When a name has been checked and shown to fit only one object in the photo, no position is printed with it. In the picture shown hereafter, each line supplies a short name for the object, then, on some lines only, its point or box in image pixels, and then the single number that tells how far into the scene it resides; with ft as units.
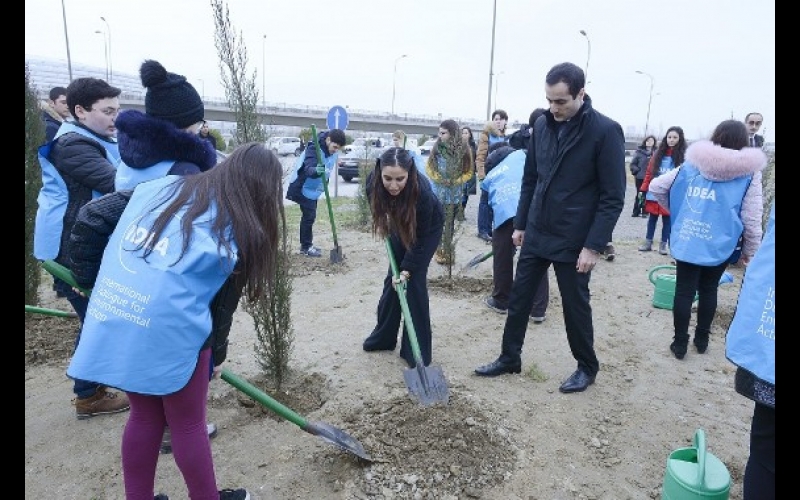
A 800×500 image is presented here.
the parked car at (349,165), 65.77
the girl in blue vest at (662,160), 24.32
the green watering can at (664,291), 16.89
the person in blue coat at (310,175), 22.04
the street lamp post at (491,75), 67.82
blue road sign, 30.94
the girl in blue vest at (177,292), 5.57
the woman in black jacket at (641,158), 32.78
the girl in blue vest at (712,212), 12.14
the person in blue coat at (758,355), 4.91
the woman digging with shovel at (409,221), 11.10
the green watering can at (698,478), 6.50
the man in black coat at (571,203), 10.16
